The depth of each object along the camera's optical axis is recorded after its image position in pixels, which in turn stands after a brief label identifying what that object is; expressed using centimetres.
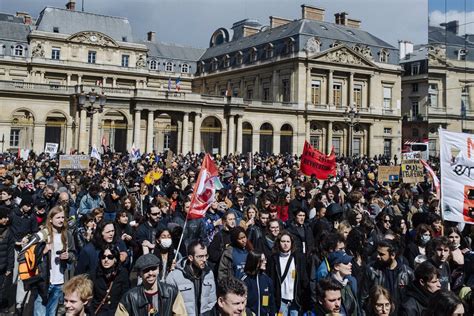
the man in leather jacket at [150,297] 473
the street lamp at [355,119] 5066
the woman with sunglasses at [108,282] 568
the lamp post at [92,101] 2317
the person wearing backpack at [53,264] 667
